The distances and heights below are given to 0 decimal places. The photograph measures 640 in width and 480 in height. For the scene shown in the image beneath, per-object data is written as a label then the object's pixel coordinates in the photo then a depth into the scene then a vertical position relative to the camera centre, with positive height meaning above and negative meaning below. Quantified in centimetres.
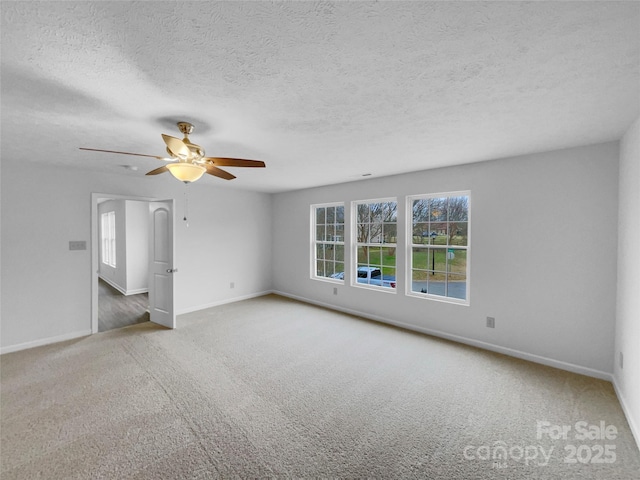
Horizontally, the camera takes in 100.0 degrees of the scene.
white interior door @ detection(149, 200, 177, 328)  423 -49
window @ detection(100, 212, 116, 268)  735 -10
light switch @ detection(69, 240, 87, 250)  384 -15
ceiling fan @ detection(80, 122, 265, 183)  204 +61
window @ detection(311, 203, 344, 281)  527 -12
